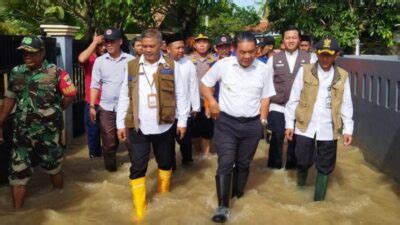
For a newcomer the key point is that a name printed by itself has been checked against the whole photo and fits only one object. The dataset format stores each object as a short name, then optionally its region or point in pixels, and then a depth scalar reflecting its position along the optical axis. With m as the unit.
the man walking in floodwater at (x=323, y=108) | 4.99
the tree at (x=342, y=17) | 13.62
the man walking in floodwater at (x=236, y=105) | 4.79
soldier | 4.89
